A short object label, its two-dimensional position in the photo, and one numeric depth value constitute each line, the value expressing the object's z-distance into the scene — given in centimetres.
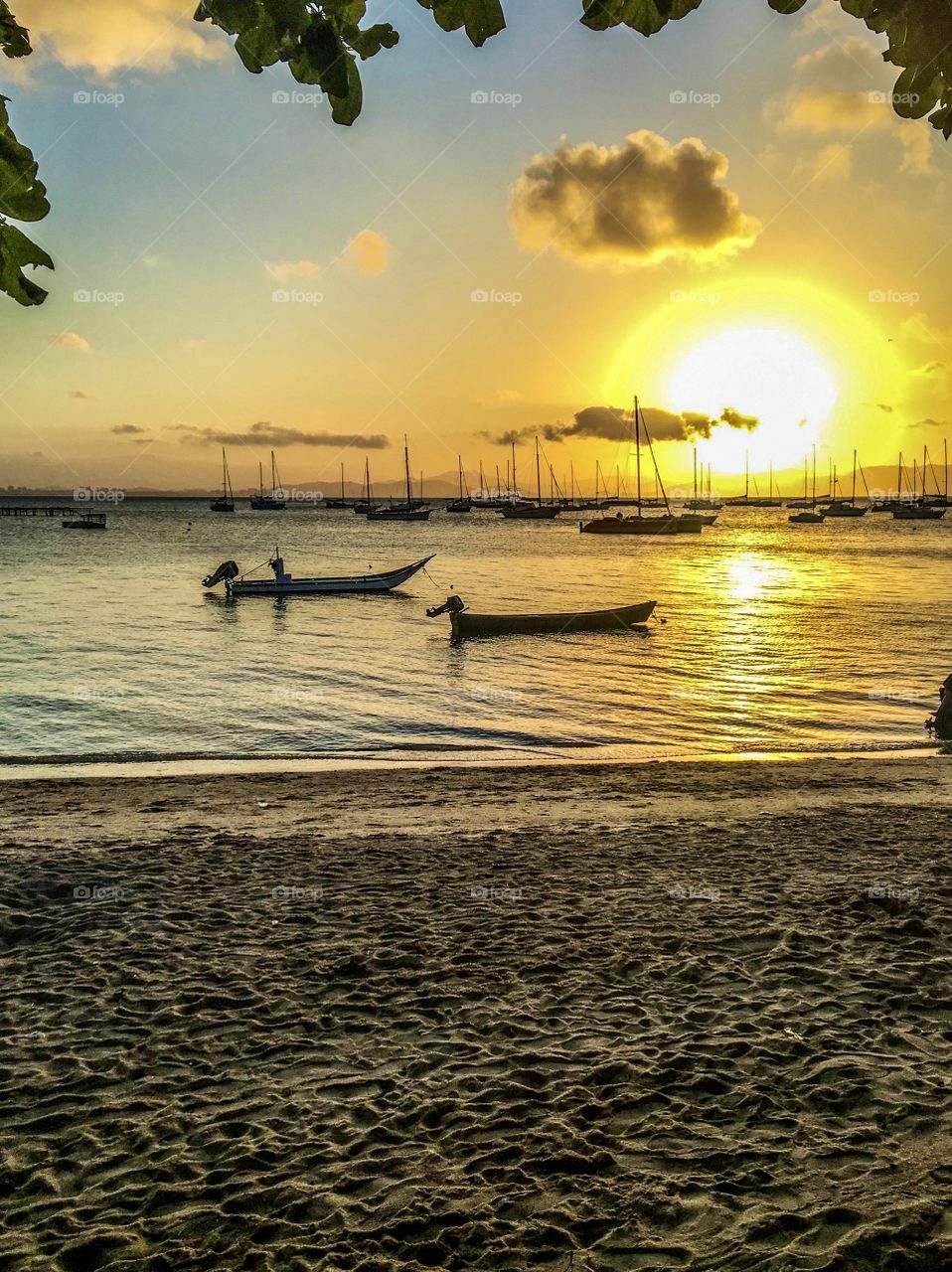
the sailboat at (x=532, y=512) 17062
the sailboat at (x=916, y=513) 16362
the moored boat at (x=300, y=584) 4678
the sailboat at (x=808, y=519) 16428
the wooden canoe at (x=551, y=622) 3309
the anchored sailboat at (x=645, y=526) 12775
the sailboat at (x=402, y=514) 15775
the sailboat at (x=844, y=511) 18238
